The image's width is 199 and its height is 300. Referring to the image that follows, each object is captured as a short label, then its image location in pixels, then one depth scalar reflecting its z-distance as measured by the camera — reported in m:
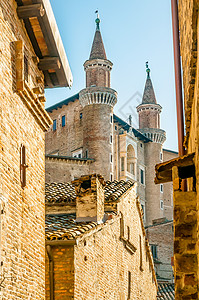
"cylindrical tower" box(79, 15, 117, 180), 55.09
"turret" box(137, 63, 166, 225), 65.06
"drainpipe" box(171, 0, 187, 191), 9.91
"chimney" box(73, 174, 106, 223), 15.97
